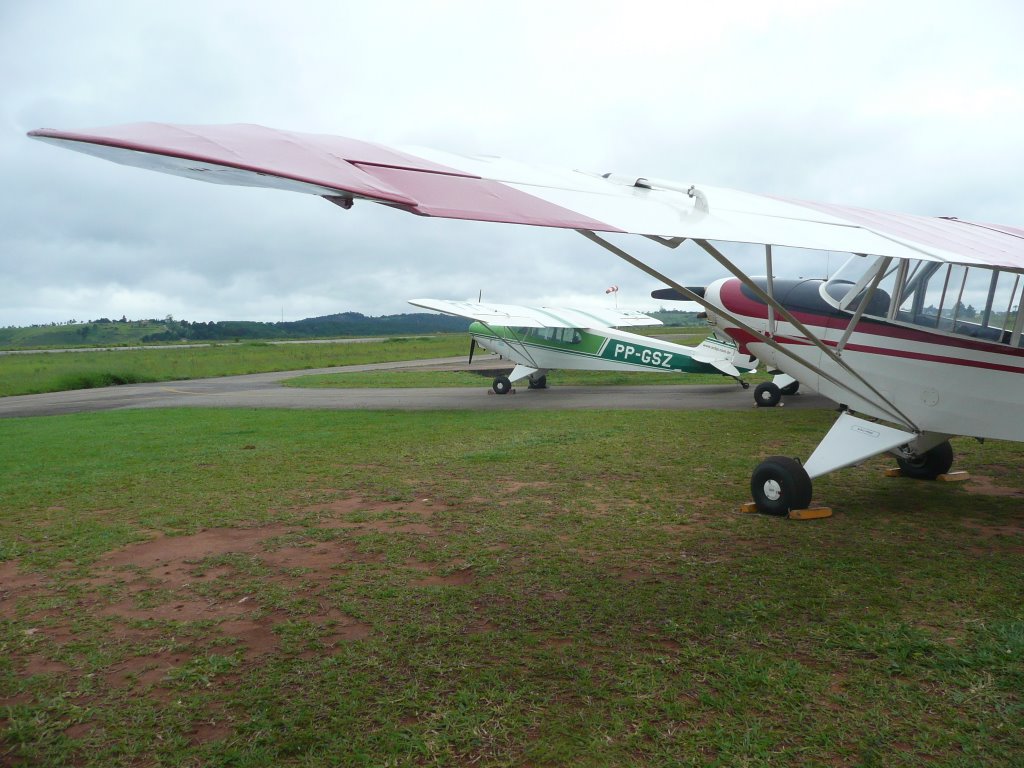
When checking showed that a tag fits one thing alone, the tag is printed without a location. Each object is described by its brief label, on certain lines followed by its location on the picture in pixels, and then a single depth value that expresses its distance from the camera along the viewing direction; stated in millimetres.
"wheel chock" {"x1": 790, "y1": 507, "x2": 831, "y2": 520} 6062
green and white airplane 17625
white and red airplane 2744
